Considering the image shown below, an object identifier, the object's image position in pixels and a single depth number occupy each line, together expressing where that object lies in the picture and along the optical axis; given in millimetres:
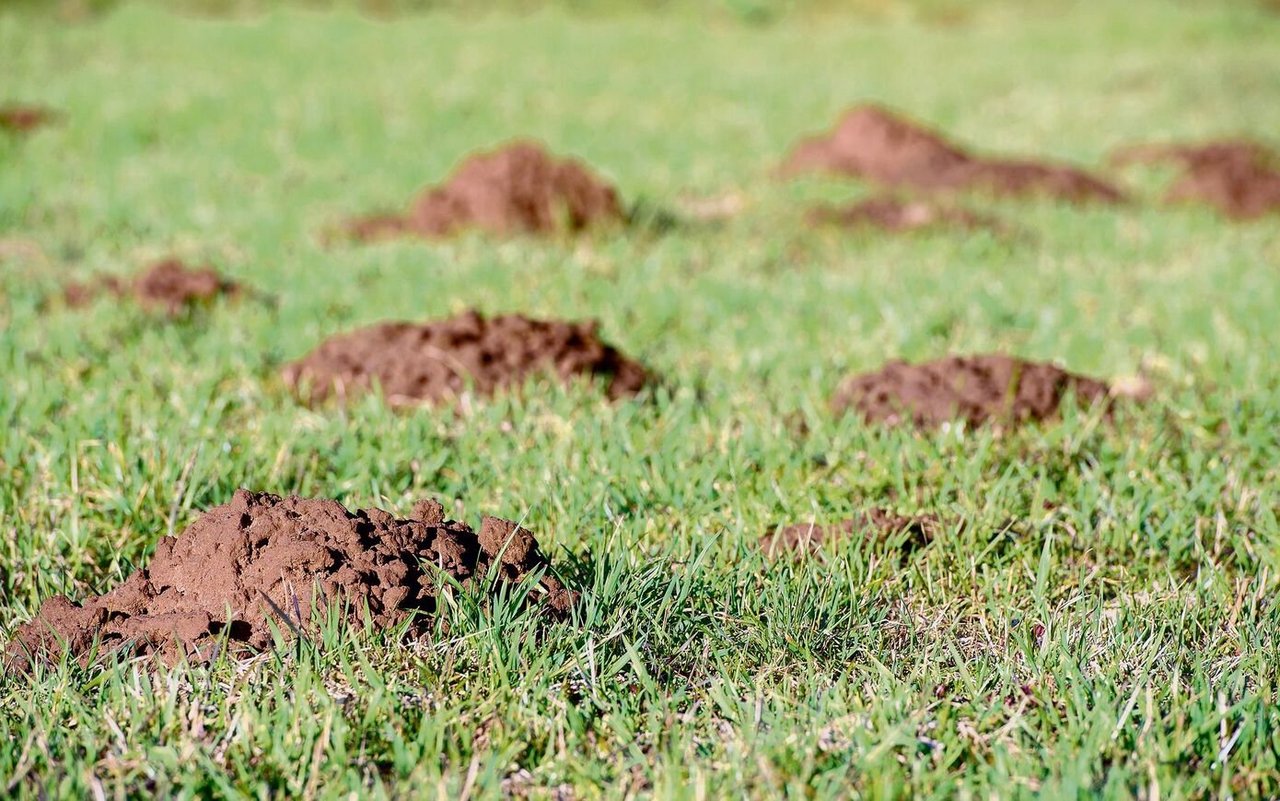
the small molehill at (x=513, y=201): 12297
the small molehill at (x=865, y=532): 5346
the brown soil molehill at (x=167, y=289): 9516
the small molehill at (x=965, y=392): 6852
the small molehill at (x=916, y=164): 15656
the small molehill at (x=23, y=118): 17562
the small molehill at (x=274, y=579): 4309
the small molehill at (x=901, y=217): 13305
